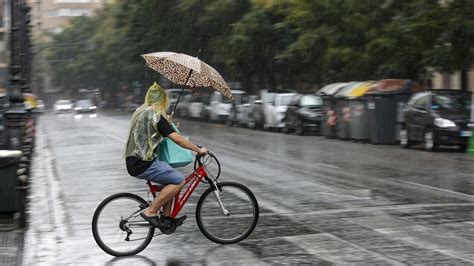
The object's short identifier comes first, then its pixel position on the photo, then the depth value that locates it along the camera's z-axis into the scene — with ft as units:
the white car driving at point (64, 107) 276.21
